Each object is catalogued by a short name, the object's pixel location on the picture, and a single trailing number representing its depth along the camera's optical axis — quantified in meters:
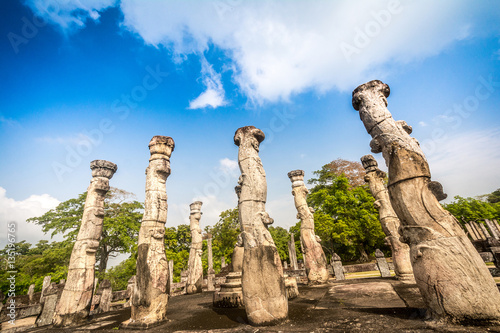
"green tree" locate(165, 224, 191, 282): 21.66
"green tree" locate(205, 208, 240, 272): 24.22
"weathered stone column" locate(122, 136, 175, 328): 4.40
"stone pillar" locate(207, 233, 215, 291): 12.21
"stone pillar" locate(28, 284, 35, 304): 13.66
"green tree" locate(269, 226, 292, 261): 28.26
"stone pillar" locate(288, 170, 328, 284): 8.02
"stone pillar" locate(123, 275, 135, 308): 9.59
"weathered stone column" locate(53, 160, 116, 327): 5.54
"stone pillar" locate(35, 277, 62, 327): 6.42
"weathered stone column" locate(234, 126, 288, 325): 3.49
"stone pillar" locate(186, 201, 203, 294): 10.60
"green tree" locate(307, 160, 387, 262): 20.27
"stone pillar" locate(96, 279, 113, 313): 8.34
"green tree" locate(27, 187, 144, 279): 18.95
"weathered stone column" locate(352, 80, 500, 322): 2.52
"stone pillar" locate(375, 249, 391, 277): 9.55
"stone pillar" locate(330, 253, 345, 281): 9.99
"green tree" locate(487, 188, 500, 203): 43.06
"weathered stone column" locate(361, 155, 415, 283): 6.87
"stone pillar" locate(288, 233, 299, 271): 17.79
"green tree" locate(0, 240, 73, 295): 16.94
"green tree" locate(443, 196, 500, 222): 27.25
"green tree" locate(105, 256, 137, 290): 19.44
